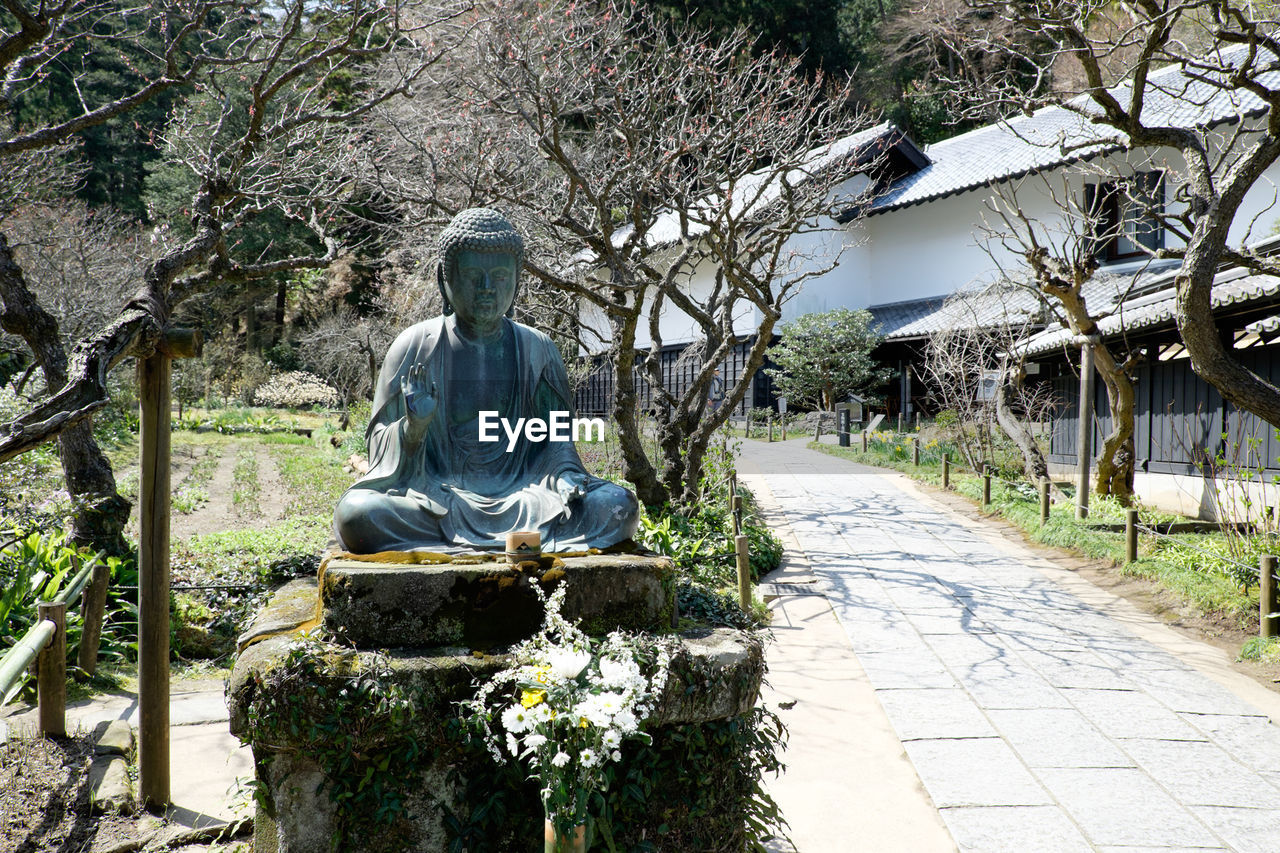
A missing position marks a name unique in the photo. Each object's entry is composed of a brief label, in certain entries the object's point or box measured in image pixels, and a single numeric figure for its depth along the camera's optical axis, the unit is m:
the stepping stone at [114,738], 4.20
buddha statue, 3.42
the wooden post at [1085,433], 10.23
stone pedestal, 2.69
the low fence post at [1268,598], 6.07
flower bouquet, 2.42
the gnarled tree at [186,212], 3.06
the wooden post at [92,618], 5.36
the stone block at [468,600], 2.95
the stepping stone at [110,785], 3.63
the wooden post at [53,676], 4.16
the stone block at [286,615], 3.08
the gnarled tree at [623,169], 8.66
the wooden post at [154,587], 3.70
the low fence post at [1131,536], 8.32
